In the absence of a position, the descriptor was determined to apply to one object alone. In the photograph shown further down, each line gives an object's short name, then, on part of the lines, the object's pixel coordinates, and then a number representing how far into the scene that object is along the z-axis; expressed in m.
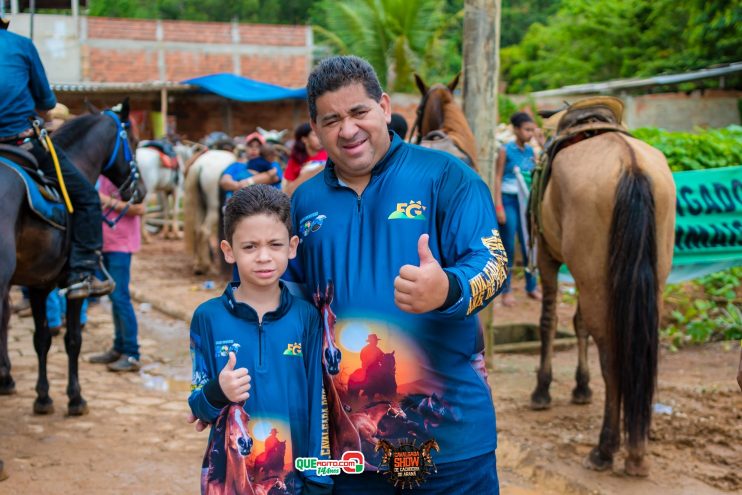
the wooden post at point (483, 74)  6.09
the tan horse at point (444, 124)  5.95
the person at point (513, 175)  9.22
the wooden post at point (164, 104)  19.27
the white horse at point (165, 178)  15.34
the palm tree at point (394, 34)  22.22
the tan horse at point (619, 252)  4.16
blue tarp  19.23
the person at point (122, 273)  6.73
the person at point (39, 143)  4.84
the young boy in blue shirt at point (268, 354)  2.31
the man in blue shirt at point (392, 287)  2.19
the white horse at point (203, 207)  11.77
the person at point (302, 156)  7.10
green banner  6.72
